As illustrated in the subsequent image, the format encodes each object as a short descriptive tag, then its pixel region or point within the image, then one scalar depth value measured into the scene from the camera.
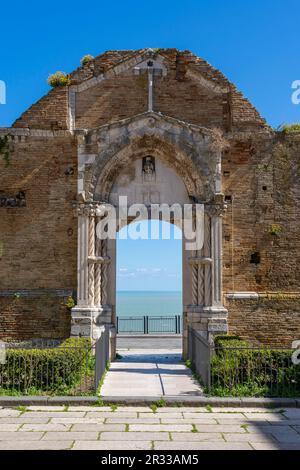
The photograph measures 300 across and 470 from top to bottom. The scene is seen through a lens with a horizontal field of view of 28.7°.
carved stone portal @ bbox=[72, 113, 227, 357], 16.33
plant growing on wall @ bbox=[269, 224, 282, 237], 17.20
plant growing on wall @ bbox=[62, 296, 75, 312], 16.58
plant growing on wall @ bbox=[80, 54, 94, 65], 18.23
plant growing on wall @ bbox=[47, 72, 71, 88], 17.69
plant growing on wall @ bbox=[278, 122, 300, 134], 17.55
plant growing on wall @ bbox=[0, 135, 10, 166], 17.45
